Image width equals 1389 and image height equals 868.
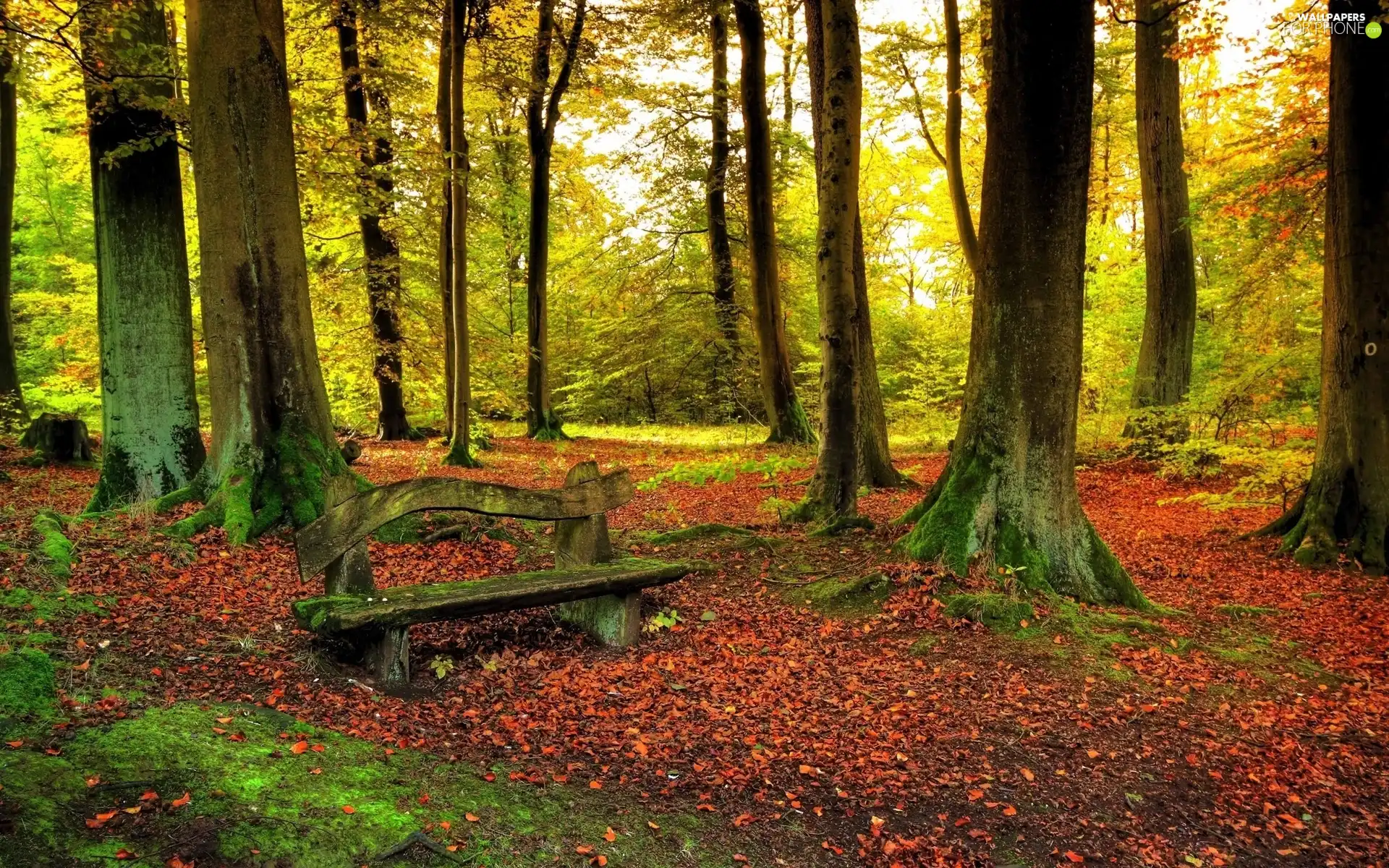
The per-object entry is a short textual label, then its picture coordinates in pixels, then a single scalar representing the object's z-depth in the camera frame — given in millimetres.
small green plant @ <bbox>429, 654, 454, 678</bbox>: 4625
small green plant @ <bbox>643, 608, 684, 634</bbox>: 5574
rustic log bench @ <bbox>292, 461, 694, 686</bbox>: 4277
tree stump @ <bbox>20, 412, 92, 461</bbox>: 10711
